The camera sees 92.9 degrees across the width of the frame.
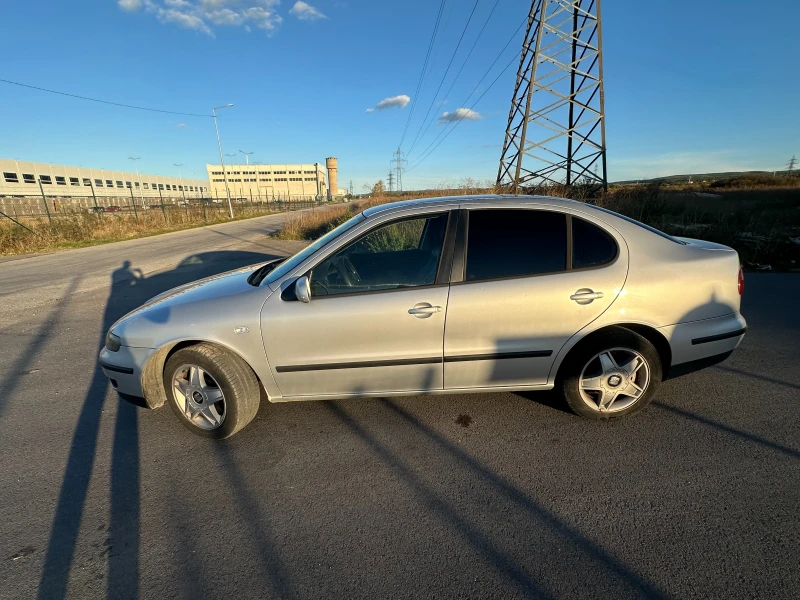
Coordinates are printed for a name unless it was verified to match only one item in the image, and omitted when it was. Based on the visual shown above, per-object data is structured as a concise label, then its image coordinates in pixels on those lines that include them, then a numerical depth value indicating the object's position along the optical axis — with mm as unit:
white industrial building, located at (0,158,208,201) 53031
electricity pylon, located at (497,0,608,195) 13289
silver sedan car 2627
